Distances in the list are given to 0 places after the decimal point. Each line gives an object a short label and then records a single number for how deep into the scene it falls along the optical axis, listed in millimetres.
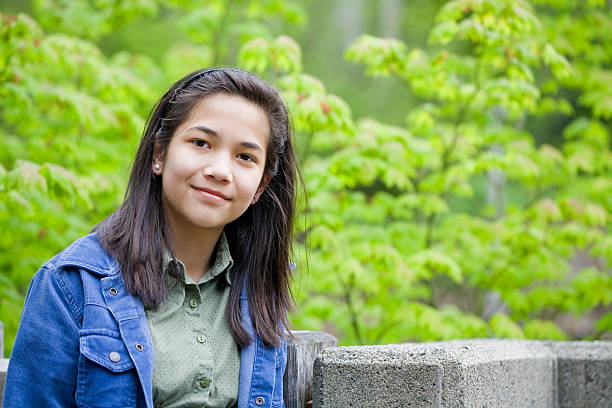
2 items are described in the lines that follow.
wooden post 2659
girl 2469
